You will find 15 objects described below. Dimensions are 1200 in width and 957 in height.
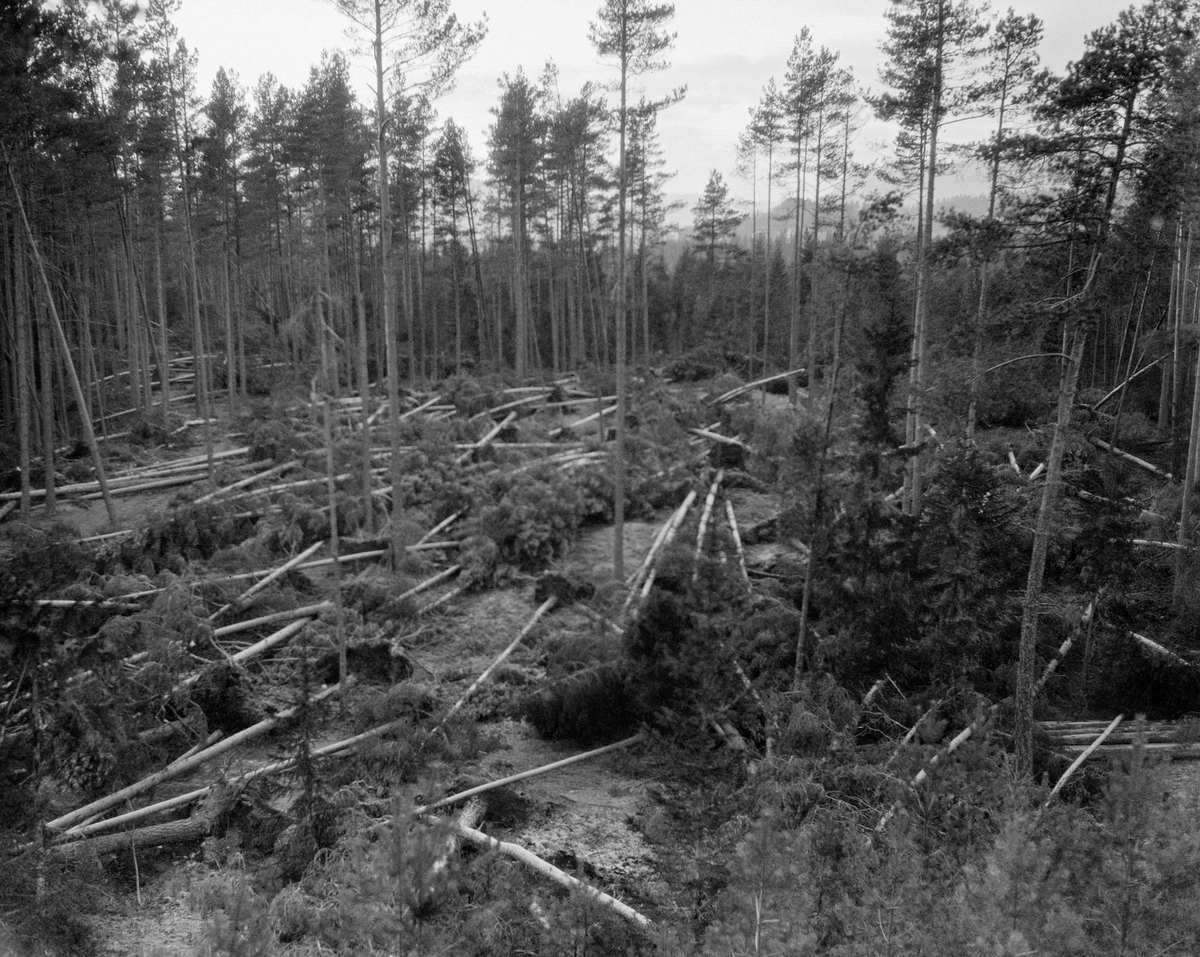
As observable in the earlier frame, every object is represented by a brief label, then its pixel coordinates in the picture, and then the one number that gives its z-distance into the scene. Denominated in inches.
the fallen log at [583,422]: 989.8
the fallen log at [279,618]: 460.4
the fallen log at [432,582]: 535.3
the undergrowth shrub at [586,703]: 403.9
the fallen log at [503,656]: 412.5
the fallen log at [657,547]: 543.1
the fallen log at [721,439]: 864.7
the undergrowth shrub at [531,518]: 628.4
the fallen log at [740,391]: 1156.5
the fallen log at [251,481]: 652.3
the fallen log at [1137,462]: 798.6
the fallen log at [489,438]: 859.4
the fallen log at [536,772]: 322.0
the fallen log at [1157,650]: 435.5
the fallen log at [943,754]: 281.0
